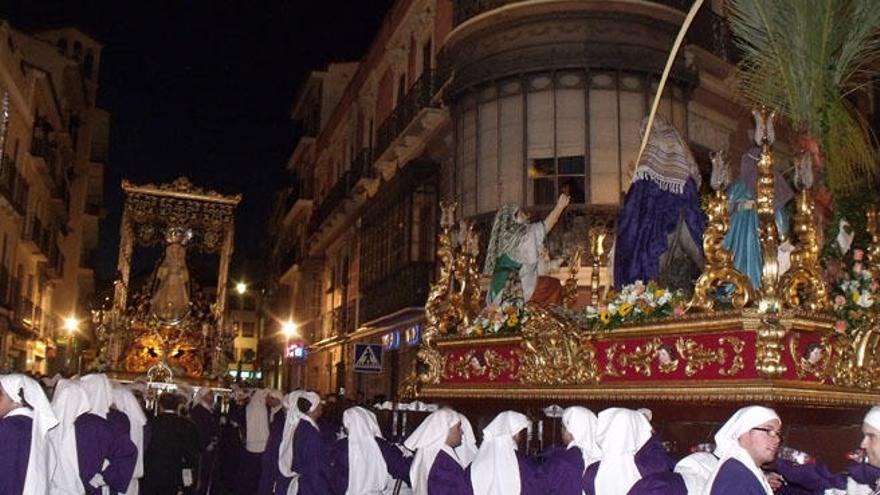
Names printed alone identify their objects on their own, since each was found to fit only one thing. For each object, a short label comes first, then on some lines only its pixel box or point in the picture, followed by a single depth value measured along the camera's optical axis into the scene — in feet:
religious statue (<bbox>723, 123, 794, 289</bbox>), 23.99
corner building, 53.93
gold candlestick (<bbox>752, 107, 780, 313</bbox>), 20.04
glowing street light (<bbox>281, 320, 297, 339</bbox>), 128.67
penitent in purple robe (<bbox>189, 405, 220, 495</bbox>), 43.19
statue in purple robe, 26.86
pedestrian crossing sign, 48.78
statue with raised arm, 32.40
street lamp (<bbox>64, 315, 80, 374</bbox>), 129.49
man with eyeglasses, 13.46
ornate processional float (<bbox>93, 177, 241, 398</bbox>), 62.64
